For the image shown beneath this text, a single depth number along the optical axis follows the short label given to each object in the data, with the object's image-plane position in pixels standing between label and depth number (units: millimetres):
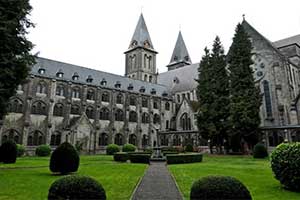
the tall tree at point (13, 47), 14000
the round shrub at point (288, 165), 9938
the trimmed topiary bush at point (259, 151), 28828
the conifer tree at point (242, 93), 32062
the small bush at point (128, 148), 36562
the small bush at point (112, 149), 37688
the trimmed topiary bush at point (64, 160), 15148
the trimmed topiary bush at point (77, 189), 6082
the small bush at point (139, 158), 24239
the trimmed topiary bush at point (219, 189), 6137
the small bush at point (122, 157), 26391
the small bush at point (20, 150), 30953
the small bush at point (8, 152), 22000
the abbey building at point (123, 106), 36812
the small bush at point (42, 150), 32875
